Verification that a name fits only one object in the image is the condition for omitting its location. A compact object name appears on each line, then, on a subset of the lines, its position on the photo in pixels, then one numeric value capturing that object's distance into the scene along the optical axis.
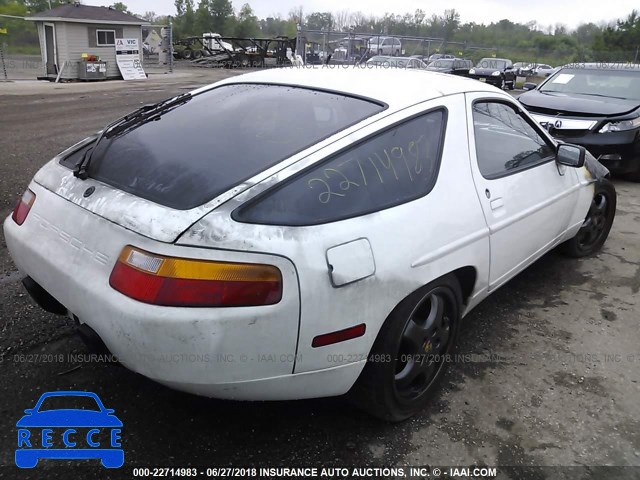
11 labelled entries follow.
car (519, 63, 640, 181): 6.99
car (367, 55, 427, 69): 20.22
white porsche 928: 1.86
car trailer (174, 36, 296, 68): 33.28
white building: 21.33
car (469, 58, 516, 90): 23.47
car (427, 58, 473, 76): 23.23
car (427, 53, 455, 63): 27.12
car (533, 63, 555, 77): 36.84
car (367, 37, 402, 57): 24.84
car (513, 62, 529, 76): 32.31
